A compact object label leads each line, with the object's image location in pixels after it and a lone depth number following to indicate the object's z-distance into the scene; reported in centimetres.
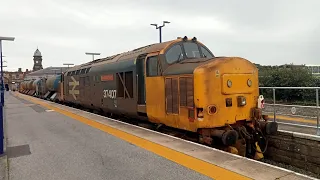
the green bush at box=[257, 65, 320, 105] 1955
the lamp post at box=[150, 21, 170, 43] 2598
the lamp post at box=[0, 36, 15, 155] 649
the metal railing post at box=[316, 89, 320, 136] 764
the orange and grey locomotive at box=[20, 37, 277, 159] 697
